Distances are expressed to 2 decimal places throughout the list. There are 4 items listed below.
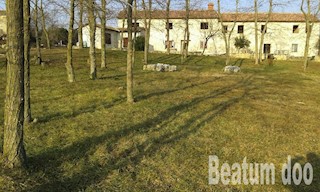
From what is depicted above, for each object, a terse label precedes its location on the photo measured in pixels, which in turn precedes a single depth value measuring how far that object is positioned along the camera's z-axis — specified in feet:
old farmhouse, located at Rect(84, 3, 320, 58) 127.85
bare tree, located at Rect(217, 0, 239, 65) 74.35
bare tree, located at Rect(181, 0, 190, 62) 82.40
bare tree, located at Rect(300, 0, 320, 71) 73.24
